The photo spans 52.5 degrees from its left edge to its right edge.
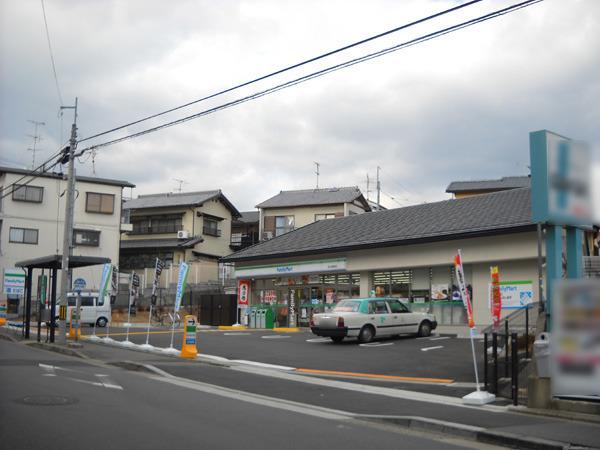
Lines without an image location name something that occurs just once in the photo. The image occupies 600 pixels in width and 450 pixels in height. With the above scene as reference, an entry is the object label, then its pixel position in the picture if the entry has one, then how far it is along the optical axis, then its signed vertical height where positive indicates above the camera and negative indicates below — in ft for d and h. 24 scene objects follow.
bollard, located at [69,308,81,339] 78.23 -5.95
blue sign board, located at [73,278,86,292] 81.80 +0.63
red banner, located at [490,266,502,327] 53.57 -0.31
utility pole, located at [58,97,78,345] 69.51 +6.57
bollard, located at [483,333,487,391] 37.59 -4.30
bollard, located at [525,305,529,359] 40.68 -2.69
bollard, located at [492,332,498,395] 37.11 -4.20
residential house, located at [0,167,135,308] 150.10 +17.53
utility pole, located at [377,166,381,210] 209.07 +35.03
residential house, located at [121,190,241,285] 168.76 +16.81
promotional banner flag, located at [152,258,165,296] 75.19 +2.53
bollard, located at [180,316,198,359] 60.39 -5.02
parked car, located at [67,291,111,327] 121.70 -4.13
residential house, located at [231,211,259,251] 192.03 +19.49
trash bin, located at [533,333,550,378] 31.94 -3.24
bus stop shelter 71.31 +2.81
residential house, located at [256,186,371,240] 169.48 +23.29
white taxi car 68.90 -3.37
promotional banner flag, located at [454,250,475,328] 38.68 +0.52
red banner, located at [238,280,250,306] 114.42 -0.50
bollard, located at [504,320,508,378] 36.35 -3.43
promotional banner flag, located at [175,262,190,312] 68.30 +0.87
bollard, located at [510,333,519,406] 34.37 -4.49
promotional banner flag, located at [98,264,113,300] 92.84 +1.51
